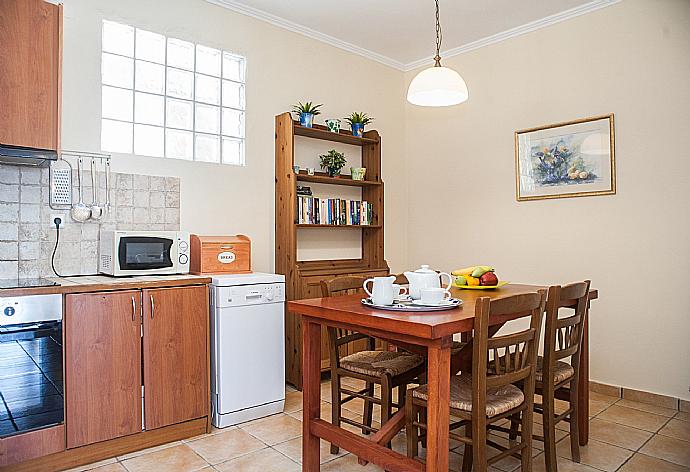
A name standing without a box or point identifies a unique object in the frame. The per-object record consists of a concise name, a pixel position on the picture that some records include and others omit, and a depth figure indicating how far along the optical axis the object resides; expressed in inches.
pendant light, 109.7
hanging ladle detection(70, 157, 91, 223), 119.8
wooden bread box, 128.7
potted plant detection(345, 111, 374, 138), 175.3
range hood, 99.3
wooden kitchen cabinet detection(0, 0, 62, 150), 97.3
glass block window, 129.6
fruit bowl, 114.6
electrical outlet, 117.2
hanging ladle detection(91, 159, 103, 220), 122.9
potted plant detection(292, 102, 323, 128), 159.6
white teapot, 94.7
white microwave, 115.3
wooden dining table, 74.7
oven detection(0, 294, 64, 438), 91.3
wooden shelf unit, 151.8
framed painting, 145.6
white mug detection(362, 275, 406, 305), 89.4
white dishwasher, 120.3
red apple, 114.2
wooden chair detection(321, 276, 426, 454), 100.0
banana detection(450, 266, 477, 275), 117.3
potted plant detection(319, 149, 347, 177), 167.8
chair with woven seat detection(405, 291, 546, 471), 77.1
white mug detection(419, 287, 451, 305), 88.0
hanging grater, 117.1
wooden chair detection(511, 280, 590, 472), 92.0
